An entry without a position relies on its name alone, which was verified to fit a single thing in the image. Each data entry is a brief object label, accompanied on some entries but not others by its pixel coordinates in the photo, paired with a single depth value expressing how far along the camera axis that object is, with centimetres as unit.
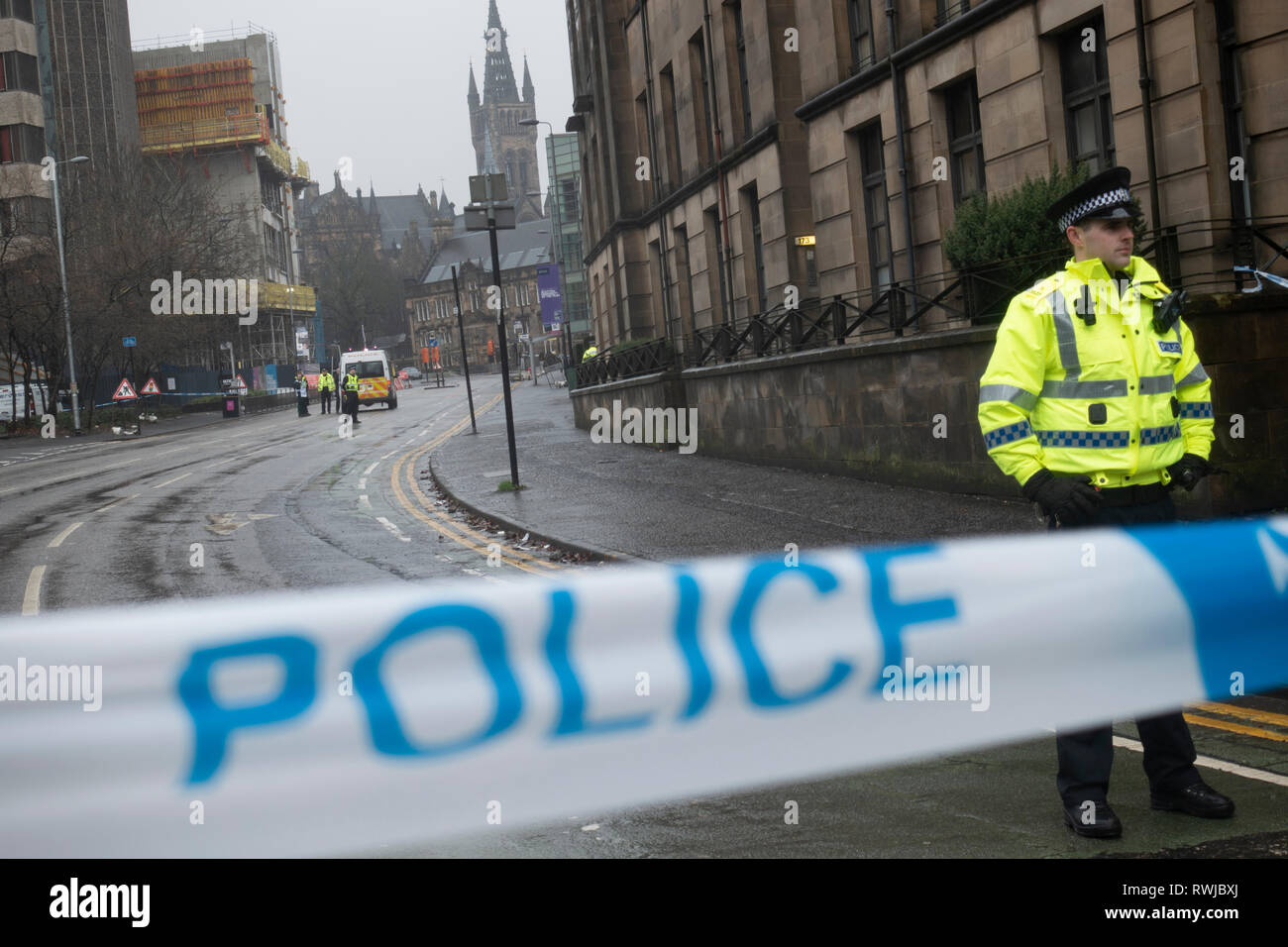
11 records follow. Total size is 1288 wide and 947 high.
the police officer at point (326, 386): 5256
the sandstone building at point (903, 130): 1304
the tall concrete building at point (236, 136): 9844
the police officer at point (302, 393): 5387
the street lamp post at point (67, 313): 4553
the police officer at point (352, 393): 4378
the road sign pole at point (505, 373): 1834
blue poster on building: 6275
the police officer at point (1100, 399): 487
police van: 5394
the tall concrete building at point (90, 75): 7669
